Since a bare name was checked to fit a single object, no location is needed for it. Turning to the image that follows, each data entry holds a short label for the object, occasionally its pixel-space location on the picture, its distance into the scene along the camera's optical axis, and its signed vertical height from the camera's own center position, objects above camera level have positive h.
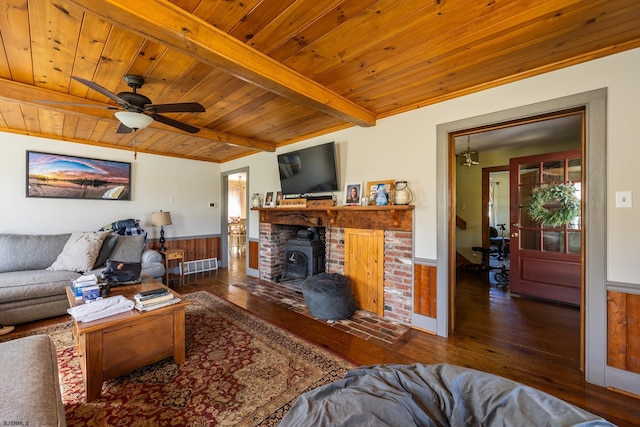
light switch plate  1.82 +0.08
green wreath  3.43 +0.09
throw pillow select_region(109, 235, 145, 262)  3.77 -0.53
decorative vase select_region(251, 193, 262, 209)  4.55 +0.17
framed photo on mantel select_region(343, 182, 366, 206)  3.29 +0.23
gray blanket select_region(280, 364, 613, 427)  0.86 -0.71
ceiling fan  2.12 +0.87
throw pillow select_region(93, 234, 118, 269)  3.60 -0.51
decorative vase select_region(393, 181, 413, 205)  2.78 +0.19
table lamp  4.56 -0.11
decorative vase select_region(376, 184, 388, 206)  2.89 +0.15
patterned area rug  1.60 -1.23
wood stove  4.09 -0.70
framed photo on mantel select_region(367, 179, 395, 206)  2.94 +0.26
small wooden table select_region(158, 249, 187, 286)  4.39 -0.75
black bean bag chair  2.93 -0.98
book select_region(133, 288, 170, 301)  2.06 -0.66
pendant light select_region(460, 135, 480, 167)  4.19 +0.93
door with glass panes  3.39 -0.41
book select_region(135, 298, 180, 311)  2.00 -0.73
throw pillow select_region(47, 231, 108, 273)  3.29 -0.52
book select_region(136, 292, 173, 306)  2.03 -0.69
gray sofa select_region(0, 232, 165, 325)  2.80 -0.70
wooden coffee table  1.74 -0.95
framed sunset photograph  3.85 +0.56
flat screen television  3.49 +0.60
